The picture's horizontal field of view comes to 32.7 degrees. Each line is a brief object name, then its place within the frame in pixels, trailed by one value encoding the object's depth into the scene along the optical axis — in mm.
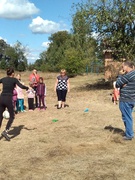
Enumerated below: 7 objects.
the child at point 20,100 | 9243
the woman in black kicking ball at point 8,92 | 5682
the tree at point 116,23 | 14683
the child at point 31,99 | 9433
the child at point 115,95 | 10666
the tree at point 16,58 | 45478
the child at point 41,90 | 9456
